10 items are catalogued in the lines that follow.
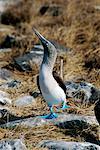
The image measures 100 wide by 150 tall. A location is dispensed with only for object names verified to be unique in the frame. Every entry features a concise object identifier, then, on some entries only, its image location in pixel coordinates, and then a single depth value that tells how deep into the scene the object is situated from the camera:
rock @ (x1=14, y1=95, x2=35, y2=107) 14.02
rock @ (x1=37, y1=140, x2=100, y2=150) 10.86
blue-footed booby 11.94
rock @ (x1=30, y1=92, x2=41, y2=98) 14.64
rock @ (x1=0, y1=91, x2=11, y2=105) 13.88
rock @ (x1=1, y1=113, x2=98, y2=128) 12.10
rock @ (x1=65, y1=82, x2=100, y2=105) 14.06
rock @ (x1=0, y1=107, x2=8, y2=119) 12.95
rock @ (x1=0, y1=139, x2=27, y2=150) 10.45
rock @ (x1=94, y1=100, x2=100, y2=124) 12.01
